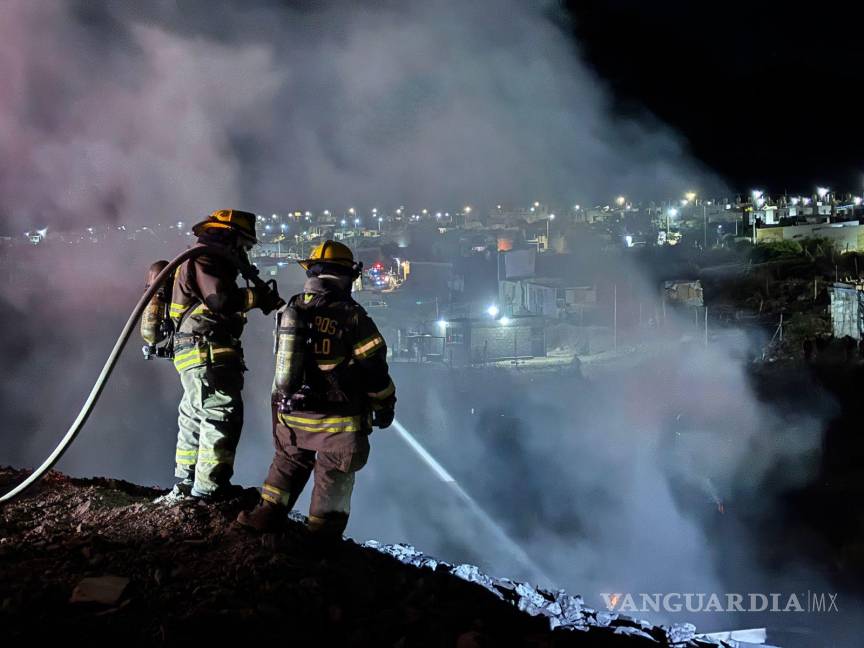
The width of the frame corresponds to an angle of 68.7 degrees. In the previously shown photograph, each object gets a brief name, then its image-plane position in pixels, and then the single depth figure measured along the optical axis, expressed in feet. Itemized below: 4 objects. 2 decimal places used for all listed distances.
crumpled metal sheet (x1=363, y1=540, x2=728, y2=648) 13.26
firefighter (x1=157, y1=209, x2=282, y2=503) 13.97
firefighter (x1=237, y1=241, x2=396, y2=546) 12.62
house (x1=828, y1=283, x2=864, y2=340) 70.44
